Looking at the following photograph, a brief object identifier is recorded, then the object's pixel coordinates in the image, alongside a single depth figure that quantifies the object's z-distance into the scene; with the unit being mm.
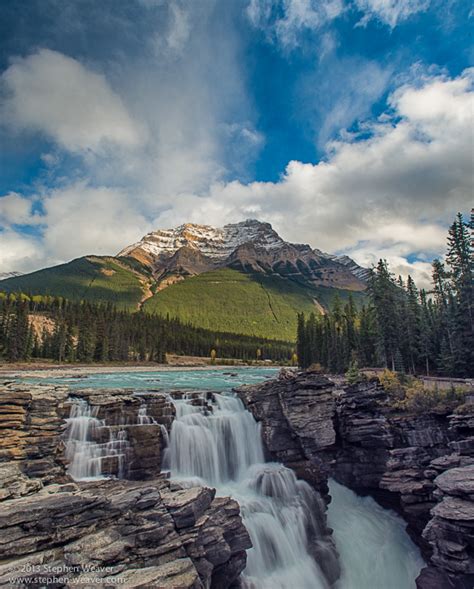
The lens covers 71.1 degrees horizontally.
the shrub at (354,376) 33931
